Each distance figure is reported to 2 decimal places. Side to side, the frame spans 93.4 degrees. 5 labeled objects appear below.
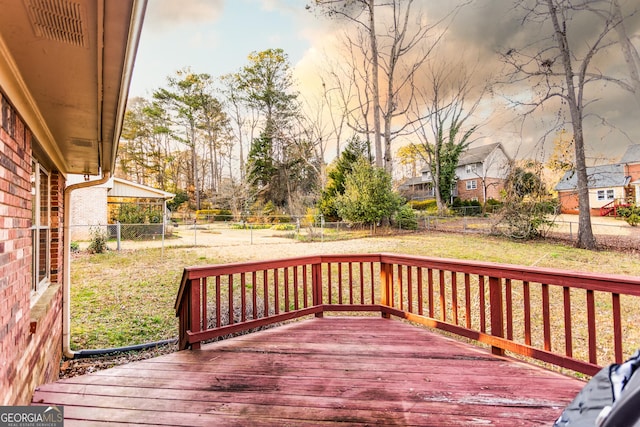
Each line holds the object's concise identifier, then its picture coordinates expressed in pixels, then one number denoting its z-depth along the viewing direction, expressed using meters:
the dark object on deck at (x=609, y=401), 0.66
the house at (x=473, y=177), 17.86
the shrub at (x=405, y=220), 10.34
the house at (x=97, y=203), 9.97
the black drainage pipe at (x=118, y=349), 3.48
